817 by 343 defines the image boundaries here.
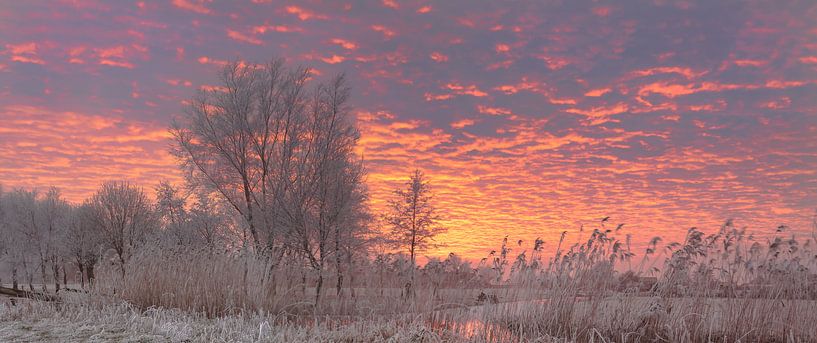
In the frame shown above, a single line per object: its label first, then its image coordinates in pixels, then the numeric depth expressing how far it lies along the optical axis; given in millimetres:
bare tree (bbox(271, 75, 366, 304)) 20984
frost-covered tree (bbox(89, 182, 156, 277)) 34750
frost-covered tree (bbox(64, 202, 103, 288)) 36219
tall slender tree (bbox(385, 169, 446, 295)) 30719
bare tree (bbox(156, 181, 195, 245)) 31288
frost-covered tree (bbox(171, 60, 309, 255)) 22500
